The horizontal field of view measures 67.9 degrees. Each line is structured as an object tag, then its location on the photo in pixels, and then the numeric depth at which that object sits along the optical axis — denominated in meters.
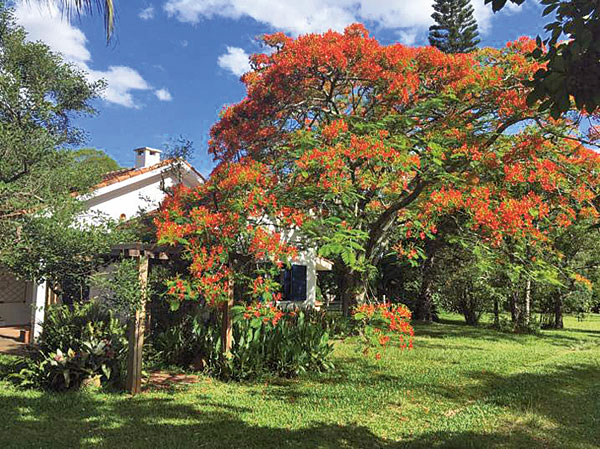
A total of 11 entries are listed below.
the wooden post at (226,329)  8.47
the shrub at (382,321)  6.98
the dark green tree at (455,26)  26.12
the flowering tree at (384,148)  7.79
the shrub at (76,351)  7.52
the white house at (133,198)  13.66
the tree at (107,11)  6.50
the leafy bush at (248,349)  8.55
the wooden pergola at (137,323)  7.33
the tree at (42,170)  6.74
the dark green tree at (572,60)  2.88
